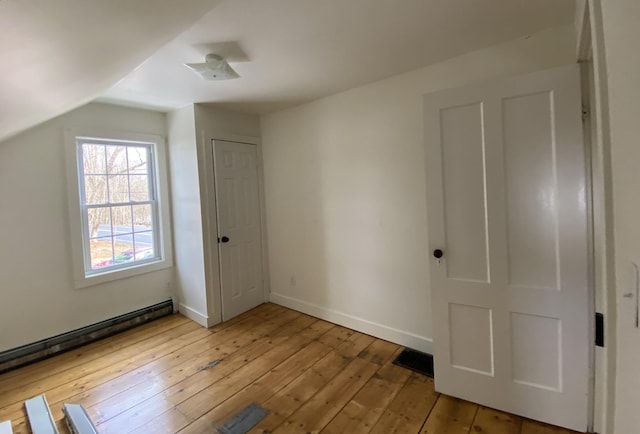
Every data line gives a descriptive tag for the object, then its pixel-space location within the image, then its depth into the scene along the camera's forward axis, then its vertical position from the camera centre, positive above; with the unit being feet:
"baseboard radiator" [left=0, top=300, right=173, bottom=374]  8.42 -3.75
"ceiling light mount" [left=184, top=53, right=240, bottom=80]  6.58 +3.33
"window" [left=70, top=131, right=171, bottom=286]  9.89 +0.31
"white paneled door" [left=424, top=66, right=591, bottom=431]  5.39 -0.93
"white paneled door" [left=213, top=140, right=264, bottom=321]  11.09 -0.56
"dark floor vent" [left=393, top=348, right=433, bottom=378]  7.59 -4.27
